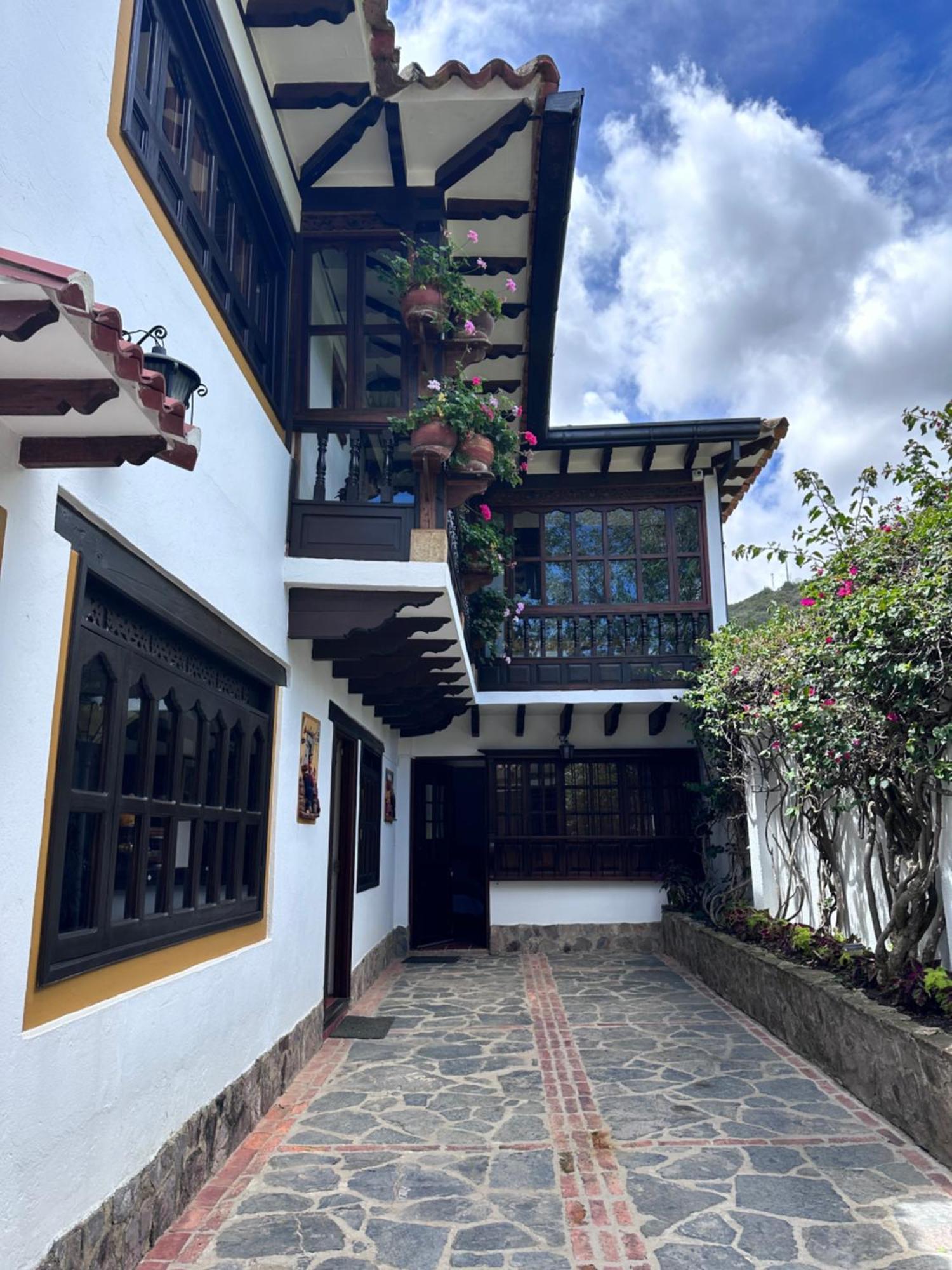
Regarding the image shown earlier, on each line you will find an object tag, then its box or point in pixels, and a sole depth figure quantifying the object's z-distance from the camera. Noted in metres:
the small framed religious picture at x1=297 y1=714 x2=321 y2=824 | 5.61
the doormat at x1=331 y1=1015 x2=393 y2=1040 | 6.45
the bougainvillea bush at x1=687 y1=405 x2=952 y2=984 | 4.37
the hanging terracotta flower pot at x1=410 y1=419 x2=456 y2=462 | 5.15
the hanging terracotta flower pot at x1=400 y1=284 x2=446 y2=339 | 5.32
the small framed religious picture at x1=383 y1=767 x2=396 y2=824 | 9.80
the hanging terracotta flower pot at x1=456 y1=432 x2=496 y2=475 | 5.46
